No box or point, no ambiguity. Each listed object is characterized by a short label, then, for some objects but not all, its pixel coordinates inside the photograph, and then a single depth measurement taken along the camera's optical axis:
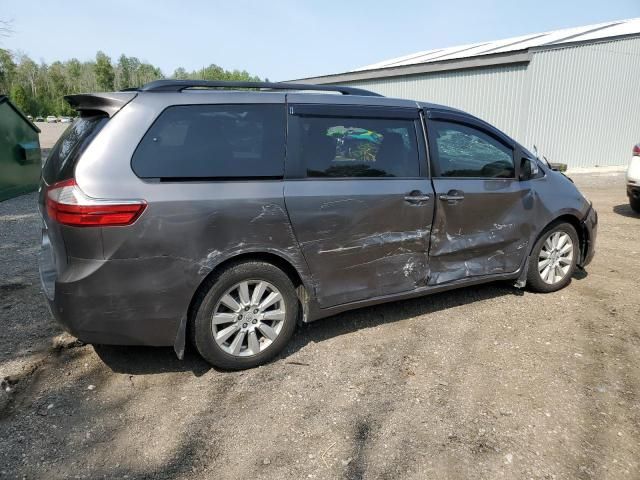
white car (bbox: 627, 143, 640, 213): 7.83
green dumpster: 9.20
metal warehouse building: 15.35
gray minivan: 2.78
